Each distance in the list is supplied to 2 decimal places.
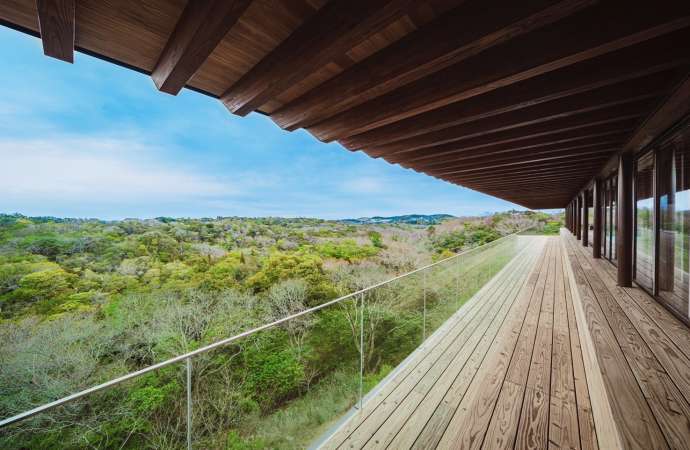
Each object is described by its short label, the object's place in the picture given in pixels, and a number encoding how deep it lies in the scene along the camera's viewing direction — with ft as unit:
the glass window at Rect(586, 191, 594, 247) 27.68
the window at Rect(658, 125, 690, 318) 8.22
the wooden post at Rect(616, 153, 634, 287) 12.00
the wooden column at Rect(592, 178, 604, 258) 19.62
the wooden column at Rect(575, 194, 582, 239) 33.49
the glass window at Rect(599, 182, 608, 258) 19.38
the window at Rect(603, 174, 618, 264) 16.72
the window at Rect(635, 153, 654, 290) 10.69
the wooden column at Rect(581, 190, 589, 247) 27.58
